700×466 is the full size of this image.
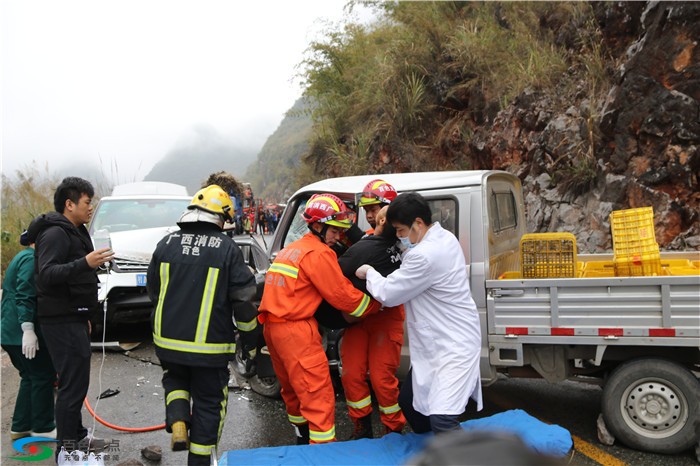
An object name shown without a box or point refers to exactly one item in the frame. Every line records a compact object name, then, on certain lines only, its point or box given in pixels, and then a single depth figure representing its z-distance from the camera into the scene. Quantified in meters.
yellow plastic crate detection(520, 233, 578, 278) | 4.19
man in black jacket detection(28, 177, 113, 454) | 3.75
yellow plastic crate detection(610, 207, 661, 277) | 3.97
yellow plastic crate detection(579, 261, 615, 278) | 4.62
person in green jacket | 4.03
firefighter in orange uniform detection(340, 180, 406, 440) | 3.81
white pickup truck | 3.61
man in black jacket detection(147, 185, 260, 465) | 3.20
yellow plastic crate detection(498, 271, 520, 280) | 4.54
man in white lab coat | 3.10
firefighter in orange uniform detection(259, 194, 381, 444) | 3.47
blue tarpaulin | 3.25
